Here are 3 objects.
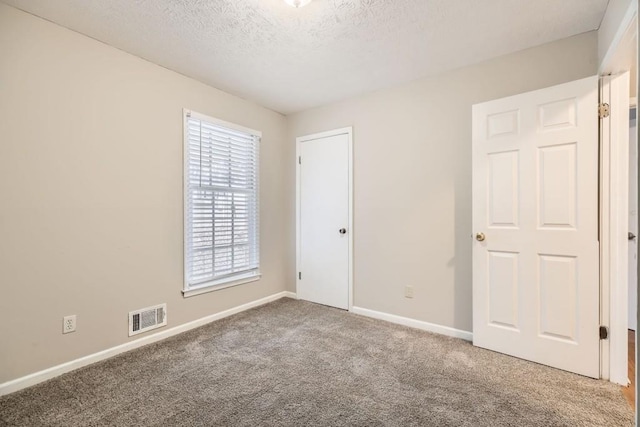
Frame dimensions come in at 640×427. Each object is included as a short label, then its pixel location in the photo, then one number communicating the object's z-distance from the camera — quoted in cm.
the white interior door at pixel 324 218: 344
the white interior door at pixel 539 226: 203
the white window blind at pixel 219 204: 290
